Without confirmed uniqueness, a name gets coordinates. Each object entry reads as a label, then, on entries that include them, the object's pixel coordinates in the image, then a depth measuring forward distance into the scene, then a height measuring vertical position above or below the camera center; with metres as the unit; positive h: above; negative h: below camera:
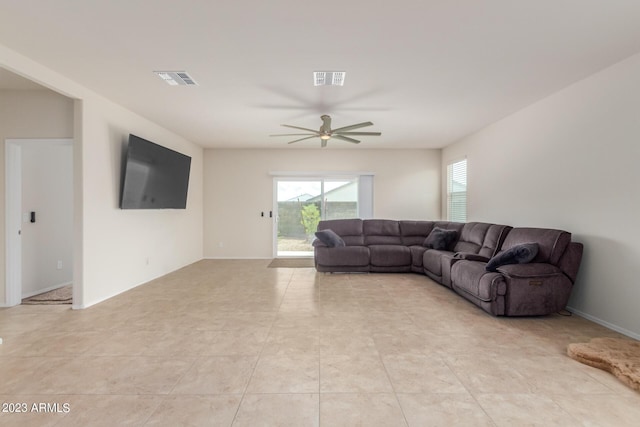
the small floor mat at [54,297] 3.92 -1.24
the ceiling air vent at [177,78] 3.23 +1.42
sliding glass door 7.38 +0.04
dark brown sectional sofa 3.27 -0.73
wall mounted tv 4.23 +0.48
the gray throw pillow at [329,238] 5.64 -0.57
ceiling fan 4.41 +1.12
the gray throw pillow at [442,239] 5.47 -0.55
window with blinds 6.33 +0.38
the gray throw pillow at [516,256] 3.39 -0.53
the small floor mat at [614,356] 2.08 -1.11
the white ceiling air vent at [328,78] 3.20 +1.42
